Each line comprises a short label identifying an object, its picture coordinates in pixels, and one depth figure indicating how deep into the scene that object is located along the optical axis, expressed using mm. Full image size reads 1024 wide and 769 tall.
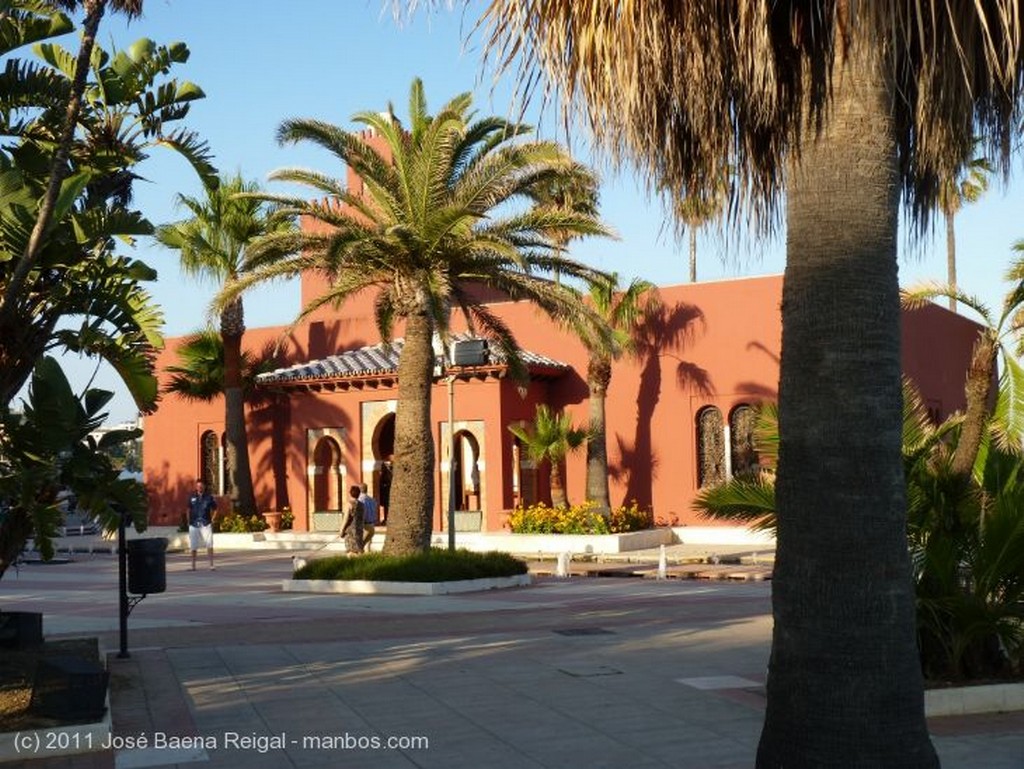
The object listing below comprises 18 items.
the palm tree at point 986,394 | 10555
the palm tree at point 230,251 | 31422
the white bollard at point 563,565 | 22281
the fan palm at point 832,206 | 5316
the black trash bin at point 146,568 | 11922
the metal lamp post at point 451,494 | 20281
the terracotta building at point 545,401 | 28859
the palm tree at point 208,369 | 34344
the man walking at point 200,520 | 24406
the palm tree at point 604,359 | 28344
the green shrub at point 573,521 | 27453
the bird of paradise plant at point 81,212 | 9578
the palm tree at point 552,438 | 28547
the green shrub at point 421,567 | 18688
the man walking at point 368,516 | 23188
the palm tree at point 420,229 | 18984
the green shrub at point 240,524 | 32156
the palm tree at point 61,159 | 8727
